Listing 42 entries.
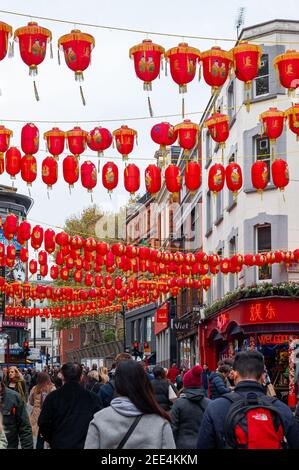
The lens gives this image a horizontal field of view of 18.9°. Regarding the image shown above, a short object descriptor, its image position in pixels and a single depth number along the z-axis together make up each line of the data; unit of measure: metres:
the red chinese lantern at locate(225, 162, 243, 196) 22.12
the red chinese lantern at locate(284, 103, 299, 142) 17.64
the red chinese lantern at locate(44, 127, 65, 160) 19.05
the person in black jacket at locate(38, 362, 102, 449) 8.92
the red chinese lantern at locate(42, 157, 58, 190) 20.64
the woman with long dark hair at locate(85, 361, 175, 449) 5.73
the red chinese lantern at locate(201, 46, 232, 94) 15.77
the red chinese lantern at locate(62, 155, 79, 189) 20.59
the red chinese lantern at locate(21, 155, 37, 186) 20.34
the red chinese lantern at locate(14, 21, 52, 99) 14.95
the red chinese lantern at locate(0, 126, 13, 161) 19.19
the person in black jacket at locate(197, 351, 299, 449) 6.13
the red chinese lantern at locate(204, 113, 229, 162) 18.53
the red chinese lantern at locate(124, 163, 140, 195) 21.16
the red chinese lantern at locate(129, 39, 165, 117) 15.63
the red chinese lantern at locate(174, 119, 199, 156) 18.50
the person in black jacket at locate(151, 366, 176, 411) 12.77
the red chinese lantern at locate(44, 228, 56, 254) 29.23
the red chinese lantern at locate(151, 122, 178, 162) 18.33
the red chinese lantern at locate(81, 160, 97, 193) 21.70
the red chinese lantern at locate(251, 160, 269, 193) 21.50
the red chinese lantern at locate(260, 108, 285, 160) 18.31
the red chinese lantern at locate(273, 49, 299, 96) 15.77
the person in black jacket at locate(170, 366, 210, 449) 9.66
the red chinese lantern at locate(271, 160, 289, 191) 21.17
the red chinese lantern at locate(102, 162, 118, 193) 21.36
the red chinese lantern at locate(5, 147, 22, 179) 20.02
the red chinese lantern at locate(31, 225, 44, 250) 28.94
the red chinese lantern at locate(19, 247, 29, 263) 31.75
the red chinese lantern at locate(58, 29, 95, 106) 15.25
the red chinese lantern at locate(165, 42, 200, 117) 15.68
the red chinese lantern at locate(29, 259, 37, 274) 35.16
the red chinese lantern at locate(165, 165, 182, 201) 21.77
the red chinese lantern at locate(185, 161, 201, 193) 21.25
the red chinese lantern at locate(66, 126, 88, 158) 18.92
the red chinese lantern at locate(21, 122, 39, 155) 18.89
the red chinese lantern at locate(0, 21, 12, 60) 14.74
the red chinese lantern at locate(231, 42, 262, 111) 15.74
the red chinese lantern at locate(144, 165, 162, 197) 21.38
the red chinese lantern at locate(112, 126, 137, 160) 18.72
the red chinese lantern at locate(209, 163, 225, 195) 22.19
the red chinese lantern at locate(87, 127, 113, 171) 18.59
